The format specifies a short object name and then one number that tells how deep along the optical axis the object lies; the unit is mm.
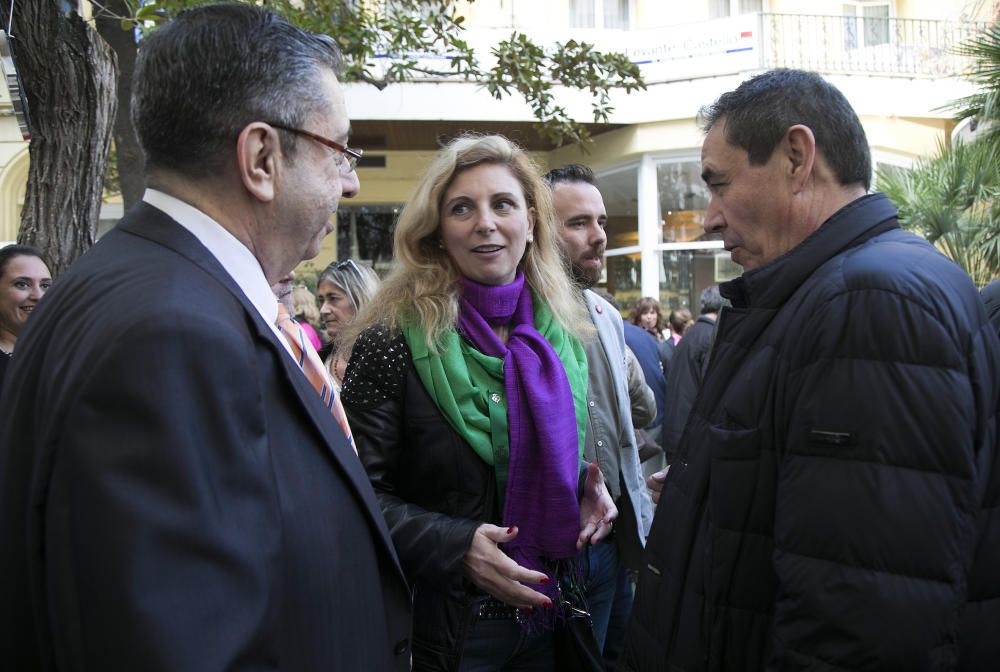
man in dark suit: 991
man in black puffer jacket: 1326
